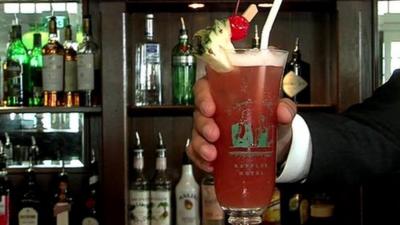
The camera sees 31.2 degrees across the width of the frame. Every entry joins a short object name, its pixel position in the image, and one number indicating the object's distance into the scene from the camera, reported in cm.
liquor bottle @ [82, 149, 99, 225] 244
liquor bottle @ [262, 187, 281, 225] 242
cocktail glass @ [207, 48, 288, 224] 99
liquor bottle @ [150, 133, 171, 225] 240
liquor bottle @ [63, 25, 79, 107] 243
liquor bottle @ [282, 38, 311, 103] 248
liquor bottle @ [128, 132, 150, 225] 239
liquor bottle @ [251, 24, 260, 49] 242
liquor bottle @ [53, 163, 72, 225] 244
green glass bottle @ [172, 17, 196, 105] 245
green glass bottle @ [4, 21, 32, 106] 248
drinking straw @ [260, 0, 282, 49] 102
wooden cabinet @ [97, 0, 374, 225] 234
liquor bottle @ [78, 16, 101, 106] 239
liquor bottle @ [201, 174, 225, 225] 239
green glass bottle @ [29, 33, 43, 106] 247
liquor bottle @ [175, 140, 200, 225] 241
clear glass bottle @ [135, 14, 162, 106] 249
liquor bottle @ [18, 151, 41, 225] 244
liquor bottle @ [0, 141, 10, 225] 240
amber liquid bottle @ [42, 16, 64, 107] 241
